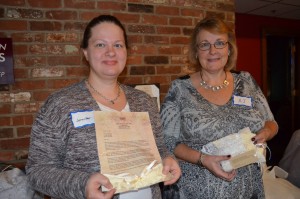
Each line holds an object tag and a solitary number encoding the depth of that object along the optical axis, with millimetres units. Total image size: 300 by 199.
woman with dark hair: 993
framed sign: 1852
